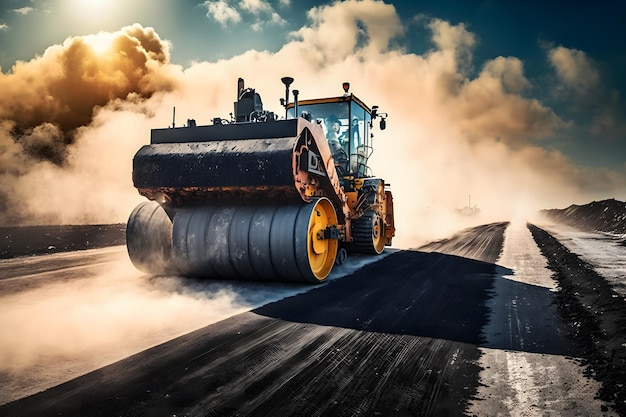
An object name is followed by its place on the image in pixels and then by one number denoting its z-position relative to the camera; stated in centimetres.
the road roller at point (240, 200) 650
